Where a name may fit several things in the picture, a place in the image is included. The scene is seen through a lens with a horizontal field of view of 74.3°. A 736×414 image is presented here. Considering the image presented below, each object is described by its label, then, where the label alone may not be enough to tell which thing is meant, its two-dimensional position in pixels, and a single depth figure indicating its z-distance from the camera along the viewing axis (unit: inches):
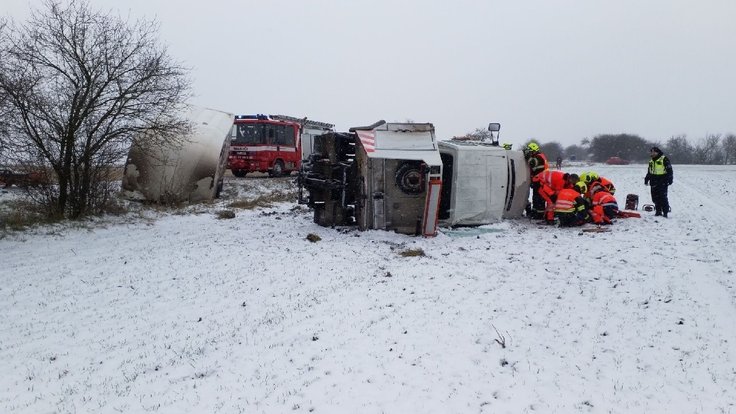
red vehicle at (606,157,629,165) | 2581.7
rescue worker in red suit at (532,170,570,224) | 402.6
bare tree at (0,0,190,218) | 349.4
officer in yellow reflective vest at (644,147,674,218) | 425.4
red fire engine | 707.4
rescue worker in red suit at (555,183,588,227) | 389.4
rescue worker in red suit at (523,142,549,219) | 422.9
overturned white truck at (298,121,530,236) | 349.1
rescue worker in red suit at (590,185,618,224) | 395.9
